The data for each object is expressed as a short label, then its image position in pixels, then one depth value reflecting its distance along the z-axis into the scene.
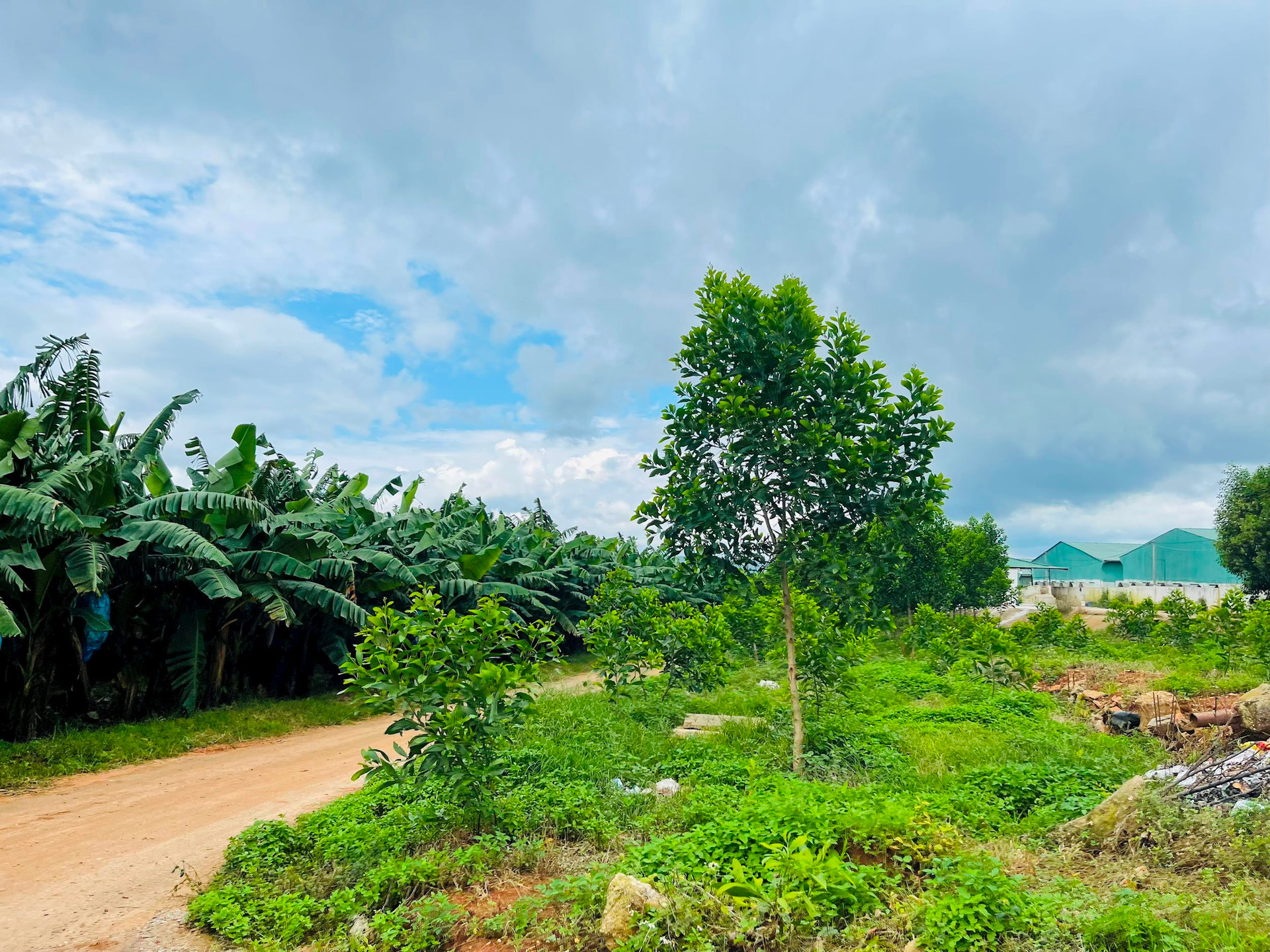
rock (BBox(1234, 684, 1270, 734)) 7.82
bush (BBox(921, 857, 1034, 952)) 3.74
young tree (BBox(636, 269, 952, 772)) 7.09
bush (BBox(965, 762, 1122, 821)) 6.06
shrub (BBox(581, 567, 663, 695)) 12.16
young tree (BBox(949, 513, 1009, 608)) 28.81
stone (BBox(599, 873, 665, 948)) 4.05
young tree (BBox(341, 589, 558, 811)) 5.86
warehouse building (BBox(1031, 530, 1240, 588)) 43.53
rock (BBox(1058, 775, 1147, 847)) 5.10
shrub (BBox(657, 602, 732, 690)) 12.05
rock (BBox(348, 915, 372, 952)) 4.36
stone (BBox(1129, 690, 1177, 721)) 9.67
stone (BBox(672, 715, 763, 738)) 9.88
